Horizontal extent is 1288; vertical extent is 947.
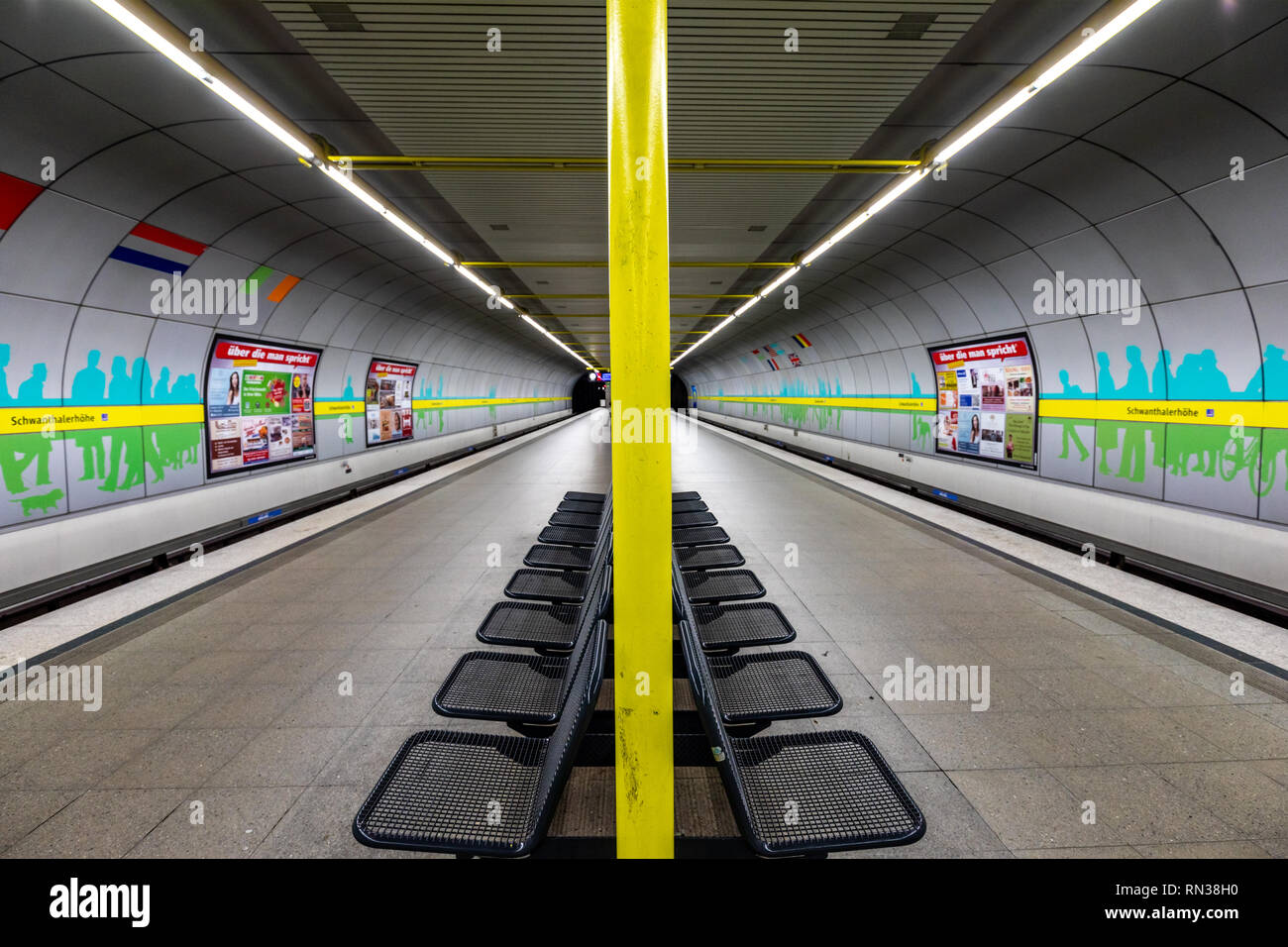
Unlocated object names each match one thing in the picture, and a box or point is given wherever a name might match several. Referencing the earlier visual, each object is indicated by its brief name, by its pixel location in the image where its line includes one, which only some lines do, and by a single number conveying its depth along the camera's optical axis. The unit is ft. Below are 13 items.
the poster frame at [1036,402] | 29.50
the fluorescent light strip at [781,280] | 37.35
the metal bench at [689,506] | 21.60
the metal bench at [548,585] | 13.80
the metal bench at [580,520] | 20.62
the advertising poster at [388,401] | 46.29
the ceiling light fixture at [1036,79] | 10.92
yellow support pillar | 6.56
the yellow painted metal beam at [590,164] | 21.58
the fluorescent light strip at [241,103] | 10.88
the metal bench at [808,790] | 6.32
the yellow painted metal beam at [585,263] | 36.88
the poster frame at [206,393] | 27.94
